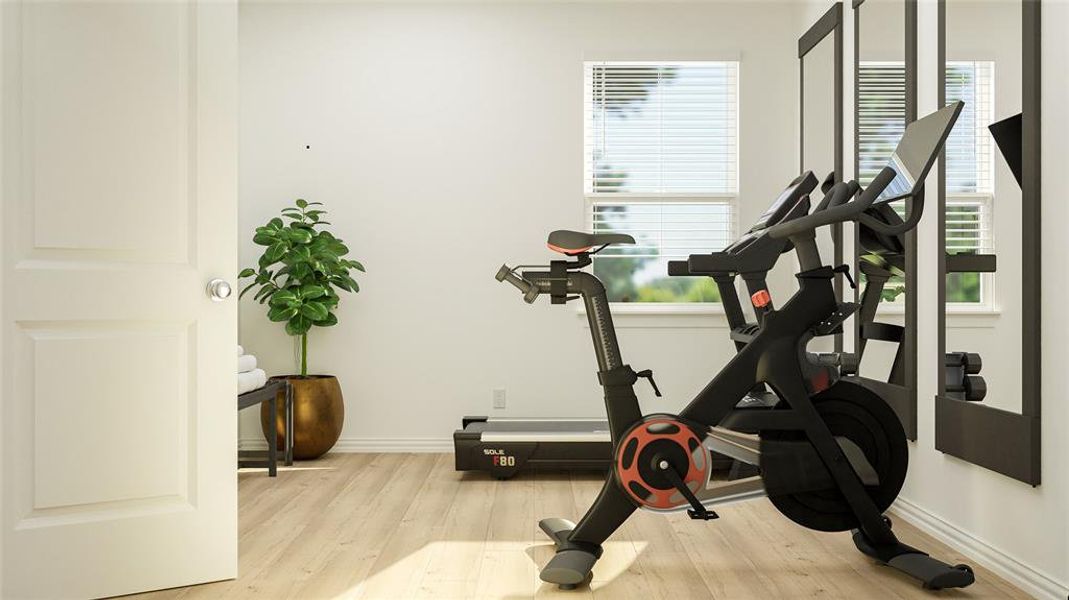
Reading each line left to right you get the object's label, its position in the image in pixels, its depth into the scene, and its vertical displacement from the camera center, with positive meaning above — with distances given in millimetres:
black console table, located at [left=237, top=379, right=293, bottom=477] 3798 -583
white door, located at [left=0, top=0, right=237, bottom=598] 2125 +6
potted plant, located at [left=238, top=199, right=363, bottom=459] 4320 +22
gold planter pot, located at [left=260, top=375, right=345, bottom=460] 4344 -667
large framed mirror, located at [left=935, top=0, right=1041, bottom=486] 2354 +208
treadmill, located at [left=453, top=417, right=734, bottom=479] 3975 -781
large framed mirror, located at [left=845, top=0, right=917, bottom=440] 3121 +265
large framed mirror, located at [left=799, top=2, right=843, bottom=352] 3859 +1070
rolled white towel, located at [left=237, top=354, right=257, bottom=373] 3867 -327
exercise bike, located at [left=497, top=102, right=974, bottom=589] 2414 -413
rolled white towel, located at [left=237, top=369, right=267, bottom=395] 3764 -410
